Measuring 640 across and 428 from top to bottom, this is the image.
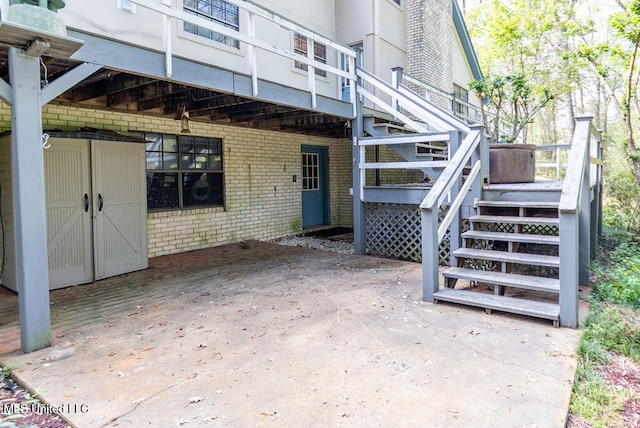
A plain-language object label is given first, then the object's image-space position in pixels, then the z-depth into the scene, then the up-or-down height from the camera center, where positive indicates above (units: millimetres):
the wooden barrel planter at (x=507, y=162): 6695 +499
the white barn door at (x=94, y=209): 4891 -140
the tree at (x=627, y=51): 7941 +3108
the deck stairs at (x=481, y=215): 3729 -299
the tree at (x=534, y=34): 12648 +5265
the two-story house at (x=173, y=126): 3148 +1130
